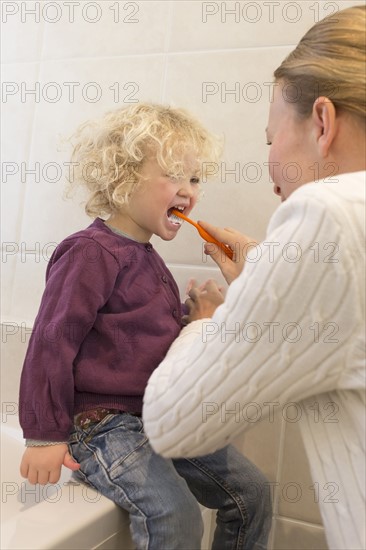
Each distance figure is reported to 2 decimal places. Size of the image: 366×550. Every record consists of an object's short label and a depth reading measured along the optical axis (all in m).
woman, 0.49
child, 0.74
